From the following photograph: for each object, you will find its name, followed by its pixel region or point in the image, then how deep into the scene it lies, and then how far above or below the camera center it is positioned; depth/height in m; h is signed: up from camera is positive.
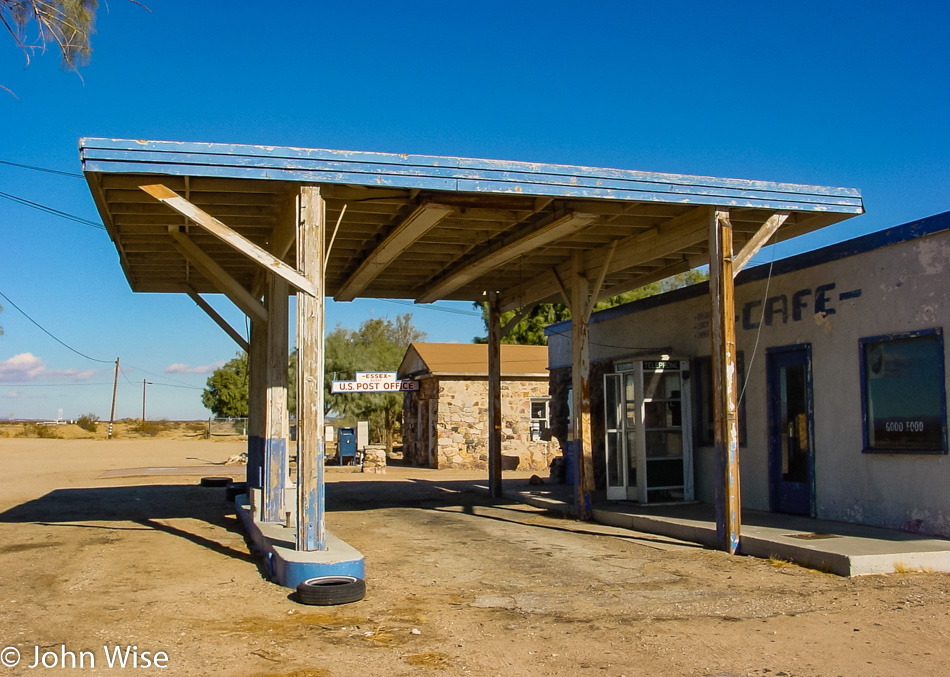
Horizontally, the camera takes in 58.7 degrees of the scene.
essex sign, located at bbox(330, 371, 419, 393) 24.89 +0.74
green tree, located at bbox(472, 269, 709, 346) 40.86 +4.45
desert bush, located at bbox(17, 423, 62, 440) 58.12 -1.58
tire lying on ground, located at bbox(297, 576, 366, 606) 6.96 -1.52
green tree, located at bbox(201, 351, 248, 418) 62.47 +1.46
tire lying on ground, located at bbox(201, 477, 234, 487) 19.00 -1.63
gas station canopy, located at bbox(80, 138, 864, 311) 8.70 +2.48
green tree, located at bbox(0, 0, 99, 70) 8.21 +3.86
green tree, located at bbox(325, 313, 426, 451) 41.00 +0.62
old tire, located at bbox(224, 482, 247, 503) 15.39 -1.49
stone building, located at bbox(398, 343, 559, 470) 26.75 -0.01
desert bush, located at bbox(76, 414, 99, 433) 67.25 -0.97
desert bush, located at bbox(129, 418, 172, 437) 64.22 -1.45
